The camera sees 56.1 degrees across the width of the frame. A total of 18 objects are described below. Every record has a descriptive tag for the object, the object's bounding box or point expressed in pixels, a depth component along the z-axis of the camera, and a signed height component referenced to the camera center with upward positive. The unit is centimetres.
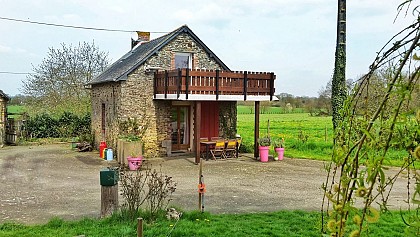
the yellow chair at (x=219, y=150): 1652 -135
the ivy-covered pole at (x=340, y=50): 1489 +259
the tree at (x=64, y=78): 2922 +302
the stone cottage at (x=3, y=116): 2295 +2
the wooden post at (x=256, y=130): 1689 -51
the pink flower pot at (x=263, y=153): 1597 -142
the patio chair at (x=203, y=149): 1691 -135
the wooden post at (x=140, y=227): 433 -120
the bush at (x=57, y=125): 2545 -55
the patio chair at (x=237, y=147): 1726 -127
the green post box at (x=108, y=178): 732 -113
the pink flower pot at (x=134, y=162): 1426 -162
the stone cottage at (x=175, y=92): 1541 +106
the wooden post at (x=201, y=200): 769 -162
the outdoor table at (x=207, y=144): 1636 -109
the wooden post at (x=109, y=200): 734 -155
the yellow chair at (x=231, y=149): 1686 -133
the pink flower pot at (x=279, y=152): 1647 -141
